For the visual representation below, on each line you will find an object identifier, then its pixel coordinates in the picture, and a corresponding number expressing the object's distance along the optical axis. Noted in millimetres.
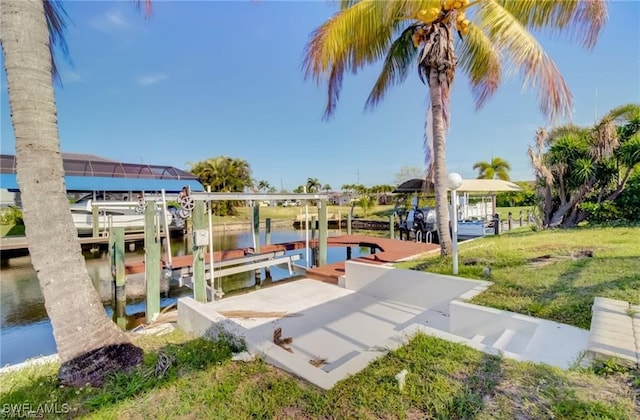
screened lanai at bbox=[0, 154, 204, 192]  15430
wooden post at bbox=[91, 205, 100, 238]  14930
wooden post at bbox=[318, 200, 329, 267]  9480
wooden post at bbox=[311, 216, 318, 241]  12508
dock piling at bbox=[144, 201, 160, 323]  6402
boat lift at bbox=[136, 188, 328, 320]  6113
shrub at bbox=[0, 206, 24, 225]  17141
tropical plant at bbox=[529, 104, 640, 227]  9156
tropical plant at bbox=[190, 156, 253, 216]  30552
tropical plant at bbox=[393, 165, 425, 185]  39106
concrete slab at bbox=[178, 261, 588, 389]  2828
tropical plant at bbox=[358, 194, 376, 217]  29225
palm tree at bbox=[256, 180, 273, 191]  47506
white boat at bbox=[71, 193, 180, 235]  15492
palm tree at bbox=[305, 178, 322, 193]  48188
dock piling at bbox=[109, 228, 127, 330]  7676
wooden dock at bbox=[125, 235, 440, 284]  7696
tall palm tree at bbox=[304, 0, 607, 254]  5004
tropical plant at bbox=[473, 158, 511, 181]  30016
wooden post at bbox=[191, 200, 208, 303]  6113
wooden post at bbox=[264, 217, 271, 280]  12634
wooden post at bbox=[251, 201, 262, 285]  9870
